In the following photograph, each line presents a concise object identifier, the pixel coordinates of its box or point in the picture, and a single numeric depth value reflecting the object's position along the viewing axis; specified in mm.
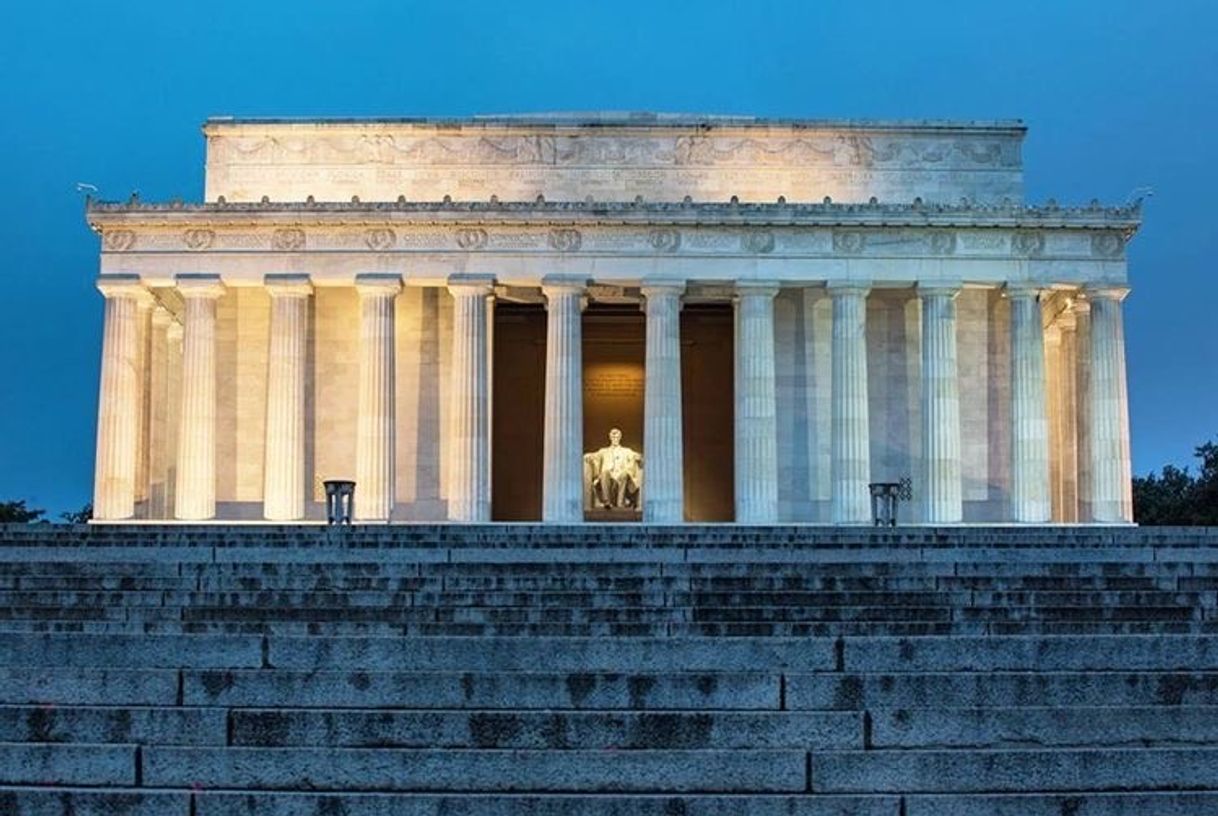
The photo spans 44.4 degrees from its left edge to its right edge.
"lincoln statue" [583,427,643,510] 49844
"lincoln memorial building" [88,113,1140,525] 45219
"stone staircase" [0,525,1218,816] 11680
